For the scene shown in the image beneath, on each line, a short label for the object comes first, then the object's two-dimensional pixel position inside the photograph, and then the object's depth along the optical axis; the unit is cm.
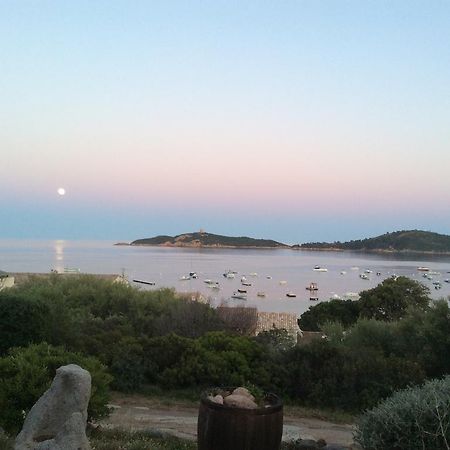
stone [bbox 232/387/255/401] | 529
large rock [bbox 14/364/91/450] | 553
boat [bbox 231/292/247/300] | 5209
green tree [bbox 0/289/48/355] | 1082
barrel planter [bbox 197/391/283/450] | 478
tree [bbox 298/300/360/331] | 2756
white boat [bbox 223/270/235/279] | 8831
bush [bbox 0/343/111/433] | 664
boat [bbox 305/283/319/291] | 6764
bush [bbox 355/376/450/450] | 523
